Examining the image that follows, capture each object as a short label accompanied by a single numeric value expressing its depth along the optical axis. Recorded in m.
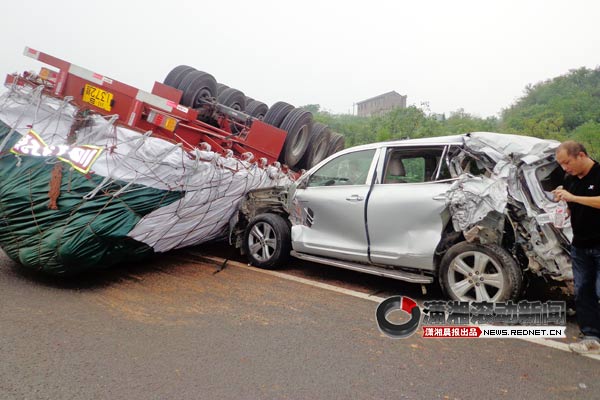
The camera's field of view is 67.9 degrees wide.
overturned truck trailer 4.54
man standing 3.21
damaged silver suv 3.91
